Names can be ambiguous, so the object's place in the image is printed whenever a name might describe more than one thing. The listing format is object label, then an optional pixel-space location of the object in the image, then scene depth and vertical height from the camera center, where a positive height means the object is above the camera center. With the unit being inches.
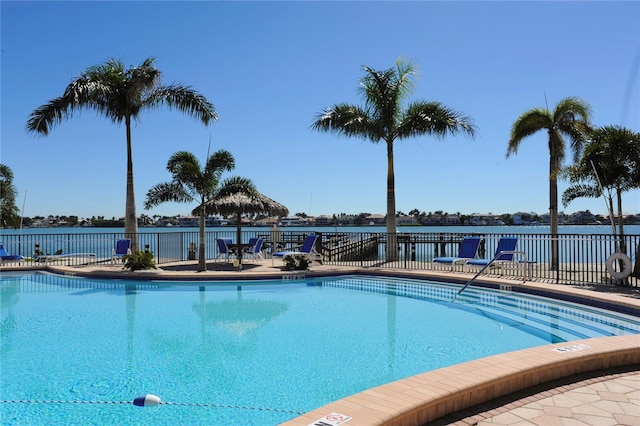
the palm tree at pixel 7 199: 1005.2 +50.7
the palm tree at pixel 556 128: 580.4 +117.5
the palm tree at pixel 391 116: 643.5 +146.3
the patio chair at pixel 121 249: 594.5 -35.6
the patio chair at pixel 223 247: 621.6 -35.6
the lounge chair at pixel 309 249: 554.5 -34.8
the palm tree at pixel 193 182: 553.6 +48.1
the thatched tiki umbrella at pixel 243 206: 588.7 +20.3
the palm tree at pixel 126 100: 635.5 +172.5
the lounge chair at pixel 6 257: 574.5 -43.8
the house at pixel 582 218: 2823.1 +8.1
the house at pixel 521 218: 3408.0 +11.8
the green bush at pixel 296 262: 519.8 -47.3
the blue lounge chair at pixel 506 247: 449.9 -27.2
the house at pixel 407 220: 3120.6 +0.3
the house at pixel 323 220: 3080.7 +3.0
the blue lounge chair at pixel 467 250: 475.2 -31.2
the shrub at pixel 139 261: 523.8 -45.0
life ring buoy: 369.7 -37.7
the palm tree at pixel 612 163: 416.2 +52.2
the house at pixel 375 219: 3433.1 +8.9
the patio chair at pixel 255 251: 612.4 -40.5
